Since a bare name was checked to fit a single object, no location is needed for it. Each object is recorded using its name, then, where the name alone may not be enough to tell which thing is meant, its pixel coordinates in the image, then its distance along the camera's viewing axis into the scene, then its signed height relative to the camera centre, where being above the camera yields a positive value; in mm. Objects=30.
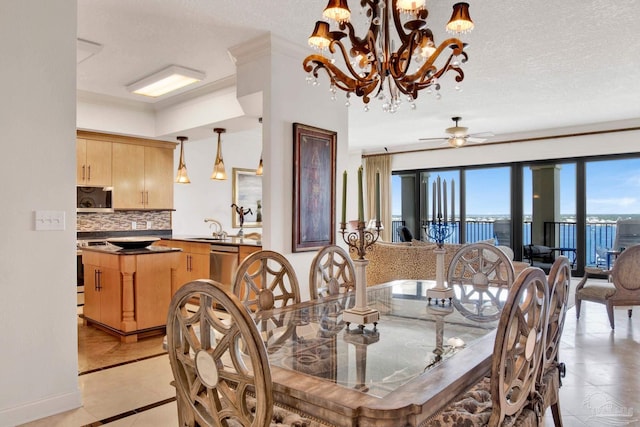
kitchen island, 4055 -770
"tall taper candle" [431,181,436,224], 2416 +44
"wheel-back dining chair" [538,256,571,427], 1758 -515
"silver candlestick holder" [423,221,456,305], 2336 -344
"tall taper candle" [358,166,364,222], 1743 +35
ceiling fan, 6492 +1169
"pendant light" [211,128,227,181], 5774 +569
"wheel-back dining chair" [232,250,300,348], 1790 -452
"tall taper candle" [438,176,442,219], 2383 +48
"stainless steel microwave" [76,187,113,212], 5895 +176
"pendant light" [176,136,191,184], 6156 +554
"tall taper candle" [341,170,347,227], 1923 +45
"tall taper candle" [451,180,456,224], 2292 +58
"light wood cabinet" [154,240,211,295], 5205 -624
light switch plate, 2505 -51
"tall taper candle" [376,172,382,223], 1885 +61
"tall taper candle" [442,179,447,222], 2363 +84
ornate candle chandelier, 2248 +934
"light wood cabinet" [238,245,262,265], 4633 -432
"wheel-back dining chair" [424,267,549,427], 1300 -525
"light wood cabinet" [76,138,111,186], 5727 +678
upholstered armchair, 4430 -754
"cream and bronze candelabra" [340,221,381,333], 1813 -378
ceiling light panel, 4332 +1427
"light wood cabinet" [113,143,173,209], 6121 +519
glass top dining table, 1128 -504
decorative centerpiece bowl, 4215 -308
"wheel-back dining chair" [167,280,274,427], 1080 -430
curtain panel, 9836 +601
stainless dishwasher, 4883 -609
